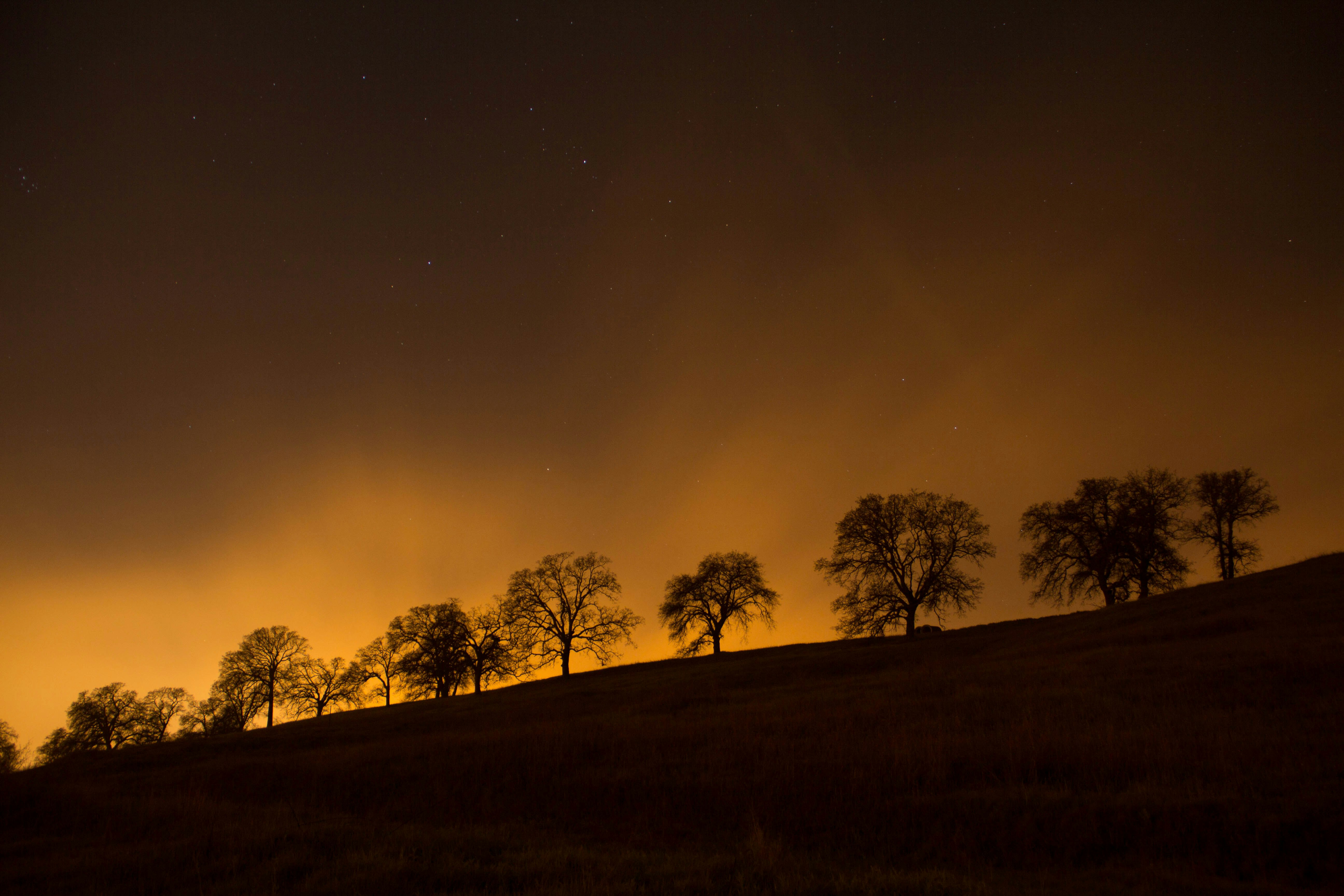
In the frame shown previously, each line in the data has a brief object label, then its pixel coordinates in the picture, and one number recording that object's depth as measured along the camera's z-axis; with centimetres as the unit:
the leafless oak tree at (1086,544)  5269
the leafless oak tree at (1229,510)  5481
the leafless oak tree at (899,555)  5319
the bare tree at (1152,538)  5175
